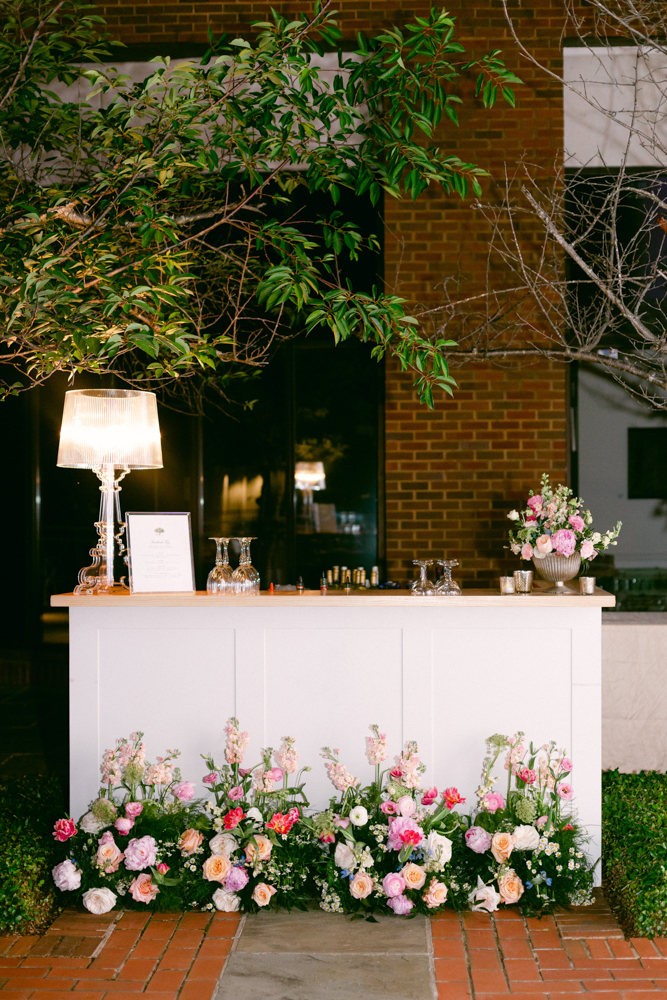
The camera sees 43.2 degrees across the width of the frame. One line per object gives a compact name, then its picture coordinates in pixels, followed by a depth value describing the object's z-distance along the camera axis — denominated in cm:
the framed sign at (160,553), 374
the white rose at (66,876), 339
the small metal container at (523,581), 371
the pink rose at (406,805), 332
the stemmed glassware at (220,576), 375
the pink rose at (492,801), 339
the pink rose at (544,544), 371
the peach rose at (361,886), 325
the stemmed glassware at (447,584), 369
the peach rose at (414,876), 323
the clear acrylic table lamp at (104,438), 389
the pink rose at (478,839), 336
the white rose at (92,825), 346
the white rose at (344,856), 333
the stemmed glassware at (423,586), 368
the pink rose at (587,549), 369
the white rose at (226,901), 335
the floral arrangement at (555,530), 369
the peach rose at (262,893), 327
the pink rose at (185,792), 345
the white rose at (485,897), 330
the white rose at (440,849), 329
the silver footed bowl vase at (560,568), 373
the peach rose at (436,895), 325
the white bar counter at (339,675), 358
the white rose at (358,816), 331
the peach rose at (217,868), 331
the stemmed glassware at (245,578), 372
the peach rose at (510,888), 329
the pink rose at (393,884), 324
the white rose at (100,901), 335
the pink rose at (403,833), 325
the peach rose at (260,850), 332
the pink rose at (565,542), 367
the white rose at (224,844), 336
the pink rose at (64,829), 341
